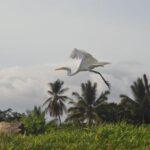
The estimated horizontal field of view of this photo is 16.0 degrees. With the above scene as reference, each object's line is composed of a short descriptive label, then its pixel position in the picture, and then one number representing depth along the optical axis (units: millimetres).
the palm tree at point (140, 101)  44125
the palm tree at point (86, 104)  48219
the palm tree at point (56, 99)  55281
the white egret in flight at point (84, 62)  20172
